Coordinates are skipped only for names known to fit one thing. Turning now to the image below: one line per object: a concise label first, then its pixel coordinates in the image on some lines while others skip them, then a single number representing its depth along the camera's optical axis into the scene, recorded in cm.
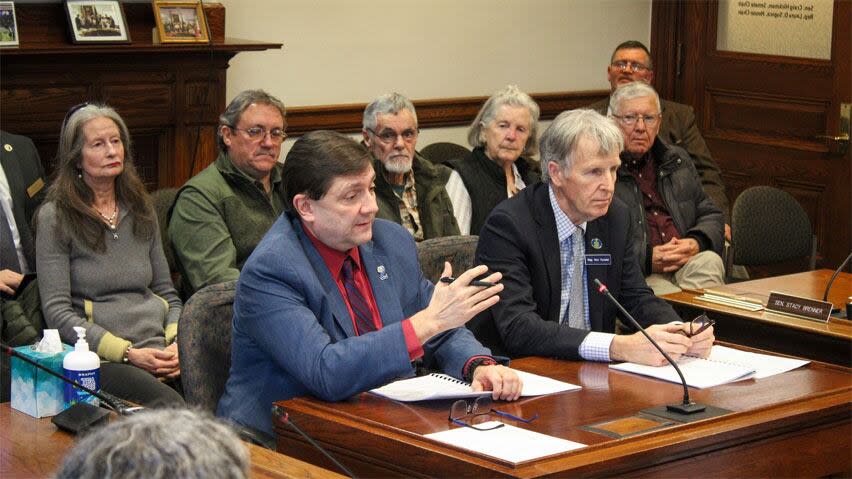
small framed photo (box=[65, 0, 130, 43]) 463
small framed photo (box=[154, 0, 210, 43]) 487
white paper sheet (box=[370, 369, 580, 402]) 256
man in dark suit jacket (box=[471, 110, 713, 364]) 326
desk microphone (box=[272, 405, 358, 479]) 225
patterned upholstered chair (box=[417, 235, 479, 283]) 346
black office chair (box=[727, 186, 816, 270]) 509
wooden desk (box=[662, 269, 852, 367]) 343
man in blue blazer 256
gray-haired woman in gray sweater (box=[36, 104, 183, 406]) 367
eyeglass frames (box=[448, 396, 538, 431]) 245
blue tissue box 253
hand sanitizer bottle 256
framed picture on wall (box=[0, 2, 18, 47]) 451
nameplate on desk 356
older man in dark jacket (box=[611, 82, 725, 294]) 474
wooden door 640
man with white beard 453
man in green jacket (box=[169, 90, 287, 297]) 399
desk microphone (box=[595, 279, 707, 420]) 251
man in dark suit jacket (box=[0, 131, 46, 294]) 395
